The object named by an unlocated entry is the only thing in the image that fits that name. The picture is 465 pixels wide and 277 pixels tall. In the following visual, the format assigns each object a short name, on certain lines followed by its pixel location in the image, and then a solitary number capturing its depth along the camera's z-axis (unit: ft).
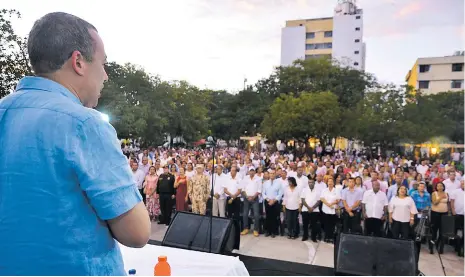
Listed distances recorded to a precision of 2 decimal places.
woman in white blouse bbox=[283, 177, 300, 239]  28.48
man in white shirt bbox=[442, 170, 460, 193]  30.22
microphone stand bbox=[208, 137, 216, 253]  15.40
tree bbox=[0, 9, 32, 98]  44.37
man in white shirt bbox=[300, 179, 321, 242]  27.81
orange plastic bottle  8.46
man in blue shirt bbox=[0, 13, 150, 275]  2.90
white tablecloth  9.58
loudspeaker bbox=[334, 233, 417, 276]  14.53
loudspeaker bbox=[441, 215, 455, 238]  24.68
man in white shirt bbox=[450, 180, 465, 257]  24.90
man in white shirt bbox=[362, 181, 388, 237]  25.91
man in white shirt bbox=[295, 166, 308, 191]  29.85
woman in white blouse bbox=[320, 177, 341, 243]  26.91
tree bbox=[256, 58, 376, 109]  120.88
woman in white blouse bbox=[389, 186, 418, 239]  24.57
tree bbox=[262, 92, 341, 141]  94.07
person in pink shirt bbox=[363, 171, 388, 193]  28.83
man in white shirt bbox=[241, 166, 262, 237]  29.50
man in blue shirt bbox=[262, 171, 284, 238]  29.15
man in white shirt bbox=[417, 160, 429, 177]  46.94
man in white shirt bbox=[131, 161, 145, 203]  33.71
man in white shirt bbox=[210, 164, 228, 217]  30.42
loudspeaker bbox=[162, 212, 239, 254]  16.30
